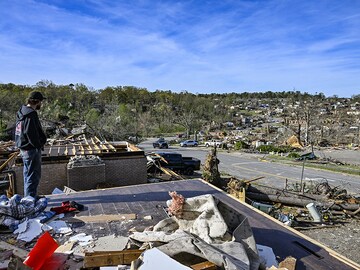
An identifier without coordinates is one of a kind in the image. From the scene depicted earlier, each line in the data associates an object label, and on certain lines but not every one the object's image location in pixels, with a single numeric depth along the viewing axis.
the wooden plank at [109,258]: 3.42
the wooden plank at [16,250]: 3.75
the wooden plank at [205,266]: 2.93
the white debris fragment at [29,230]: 4.54
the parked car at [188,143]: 47.94
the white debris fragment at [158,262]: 2.81
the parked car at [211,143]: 47.71
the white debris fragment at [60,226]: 4.77
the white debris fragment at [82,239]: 4.31
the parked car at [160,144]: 43.53
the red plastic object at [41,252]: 3.38
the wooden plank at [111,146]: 11.77
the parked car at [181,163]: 22.14
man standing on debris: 5.70
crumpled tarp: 3.12
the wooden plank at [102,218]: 5.26
